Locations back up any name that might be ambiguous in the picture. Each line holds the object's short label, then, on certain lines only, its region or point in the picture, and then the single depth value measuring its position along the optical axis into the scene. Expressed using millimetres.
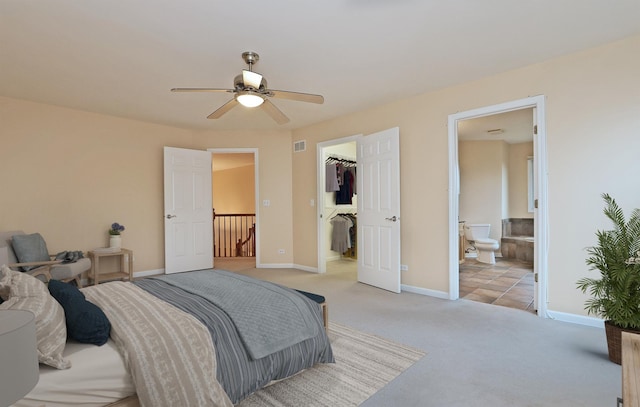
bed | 1342
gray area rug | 1842
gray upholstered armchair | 3484
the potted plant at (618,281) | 2191
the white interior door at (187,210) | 5223
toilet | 5973
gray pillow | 3557
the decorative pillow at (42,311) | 1292
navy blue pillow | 1479
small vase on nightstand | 4578
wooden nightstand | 4312
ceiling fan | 2537
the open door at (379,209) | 4078
